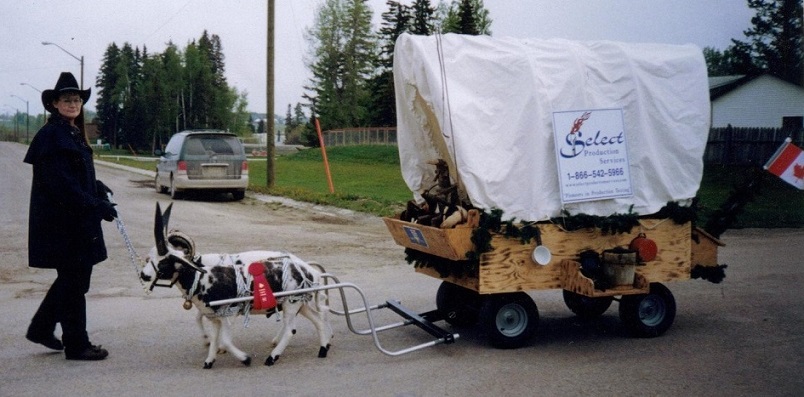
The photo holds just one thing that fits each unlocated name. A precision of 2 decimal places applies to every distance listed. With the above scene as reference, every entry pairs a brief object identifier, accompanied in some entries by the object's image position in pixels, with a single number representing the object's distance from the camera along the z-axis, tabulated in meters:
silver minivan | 20.53
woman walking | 6.11
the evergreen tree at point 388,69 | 62.22
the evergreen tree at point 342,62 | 74.06
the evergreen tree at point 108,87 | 90.35
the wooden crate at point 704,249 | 7.51
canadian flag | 6.11
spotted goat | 5.87
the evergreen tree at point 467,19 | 50.94
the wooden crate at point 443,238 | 6.40
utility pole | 24.78
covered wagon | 6.58
